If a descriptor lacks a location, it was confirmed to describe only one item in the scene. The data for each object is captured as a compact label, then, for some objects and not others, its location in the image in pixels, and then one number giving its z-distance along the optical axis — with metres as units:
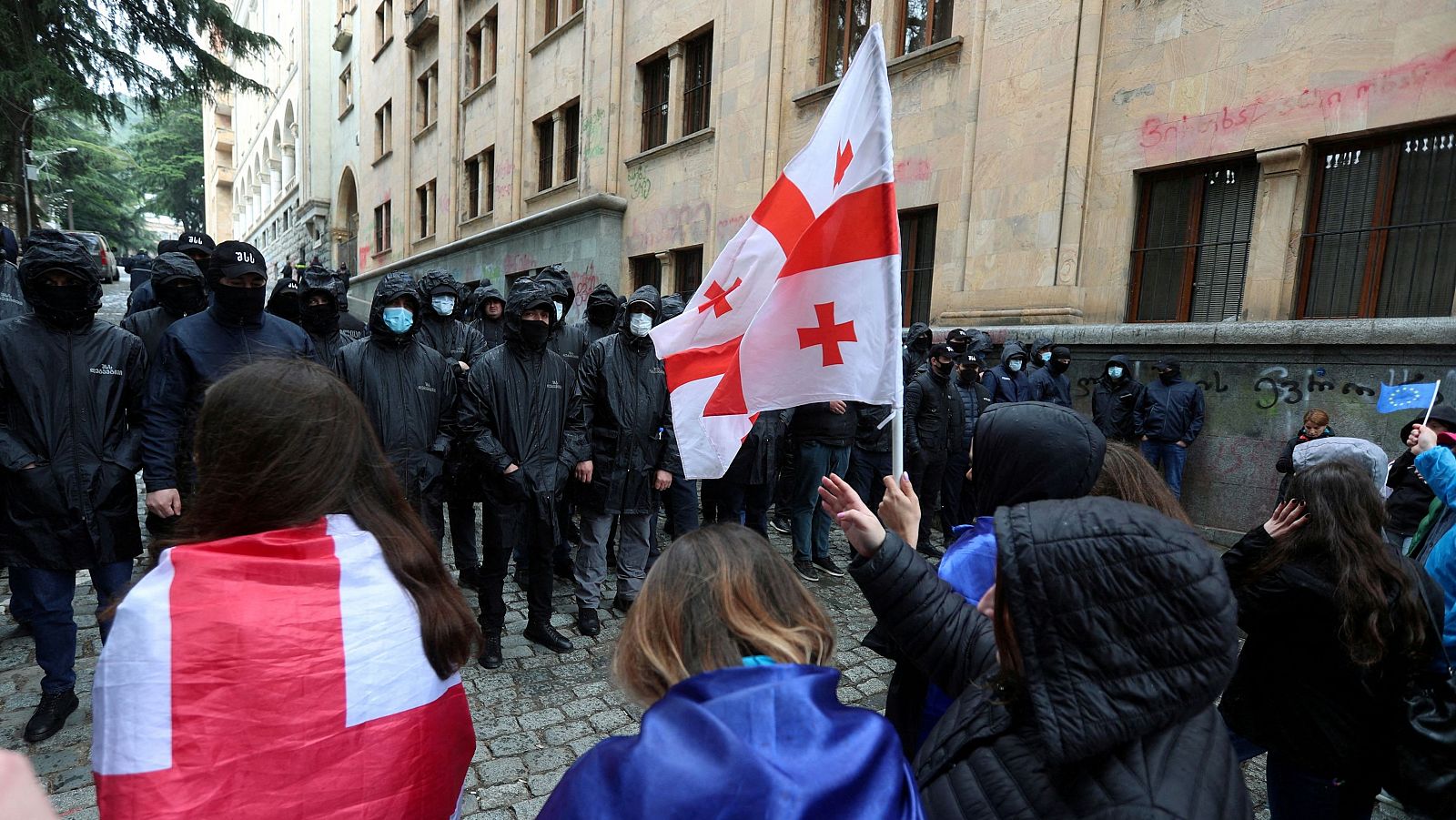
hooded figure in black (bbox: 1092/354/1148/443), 8.05
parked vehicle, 20.19
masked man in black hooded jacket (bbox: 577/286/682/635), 4.68
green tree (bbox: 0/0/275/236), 11.90
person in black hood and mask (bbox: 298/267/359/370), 5.18
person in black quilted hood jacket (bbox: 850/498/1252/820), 0.95
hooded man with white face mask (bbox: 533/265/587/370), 5.83
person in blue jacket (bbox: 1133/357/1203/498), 7.71
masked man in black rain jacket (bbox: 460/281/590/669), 4.16
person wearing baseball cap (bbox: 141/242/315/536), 3.44
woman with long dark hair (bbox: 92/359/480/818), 1.18
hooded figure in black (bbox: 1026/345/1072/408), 8.05
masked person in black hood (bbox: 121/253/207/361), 4.86
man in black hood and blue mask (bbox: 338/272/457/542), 4.03
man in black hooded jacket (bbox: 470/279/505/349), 7.39
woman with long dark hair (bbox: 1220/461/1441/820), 2.03
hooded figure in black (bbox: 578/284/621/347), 7.27
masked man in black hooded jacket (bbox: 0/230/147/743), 3.09
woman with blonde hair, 0.94
